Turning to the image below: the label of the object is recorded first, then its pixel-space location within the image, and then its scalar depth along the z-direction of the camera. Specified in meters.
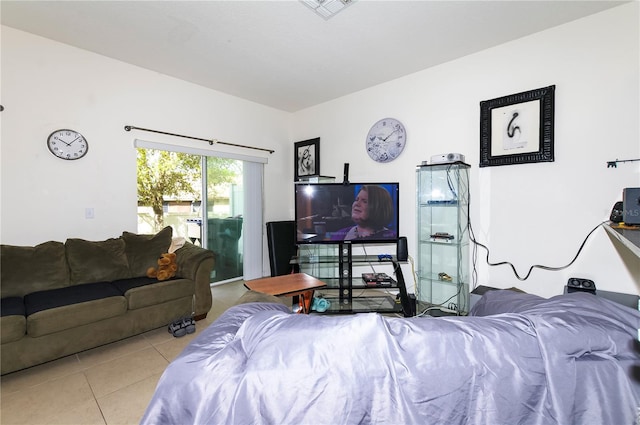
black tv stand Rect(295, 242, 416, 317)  2.86
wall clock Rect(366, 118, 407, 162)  3.54
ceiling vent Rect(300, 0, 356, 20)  2.14
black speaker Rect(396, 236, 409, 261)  3.03
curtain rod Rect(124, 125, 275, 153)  3.16
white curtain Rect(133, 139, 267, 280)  4.38
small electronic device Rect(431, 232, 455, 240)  2.93
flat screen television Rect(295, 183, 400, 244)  3.10
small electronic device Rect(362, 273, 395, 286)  2.93
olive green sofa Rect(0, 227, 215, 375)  2.00
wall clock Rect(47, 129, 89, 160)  2.71
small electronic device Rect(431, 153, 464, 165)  2.75
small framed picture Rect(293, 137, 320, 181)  4.42
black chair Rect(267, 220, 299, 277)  4.04
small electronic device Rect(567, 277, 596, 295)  2.19
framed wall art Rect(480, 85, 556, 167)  2.52
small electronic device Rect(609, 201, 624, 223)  1.98
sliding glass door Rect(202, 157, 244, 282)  4.09
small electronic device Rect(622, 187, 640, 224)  1.73
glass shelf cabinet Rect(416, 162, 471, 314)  2.95
